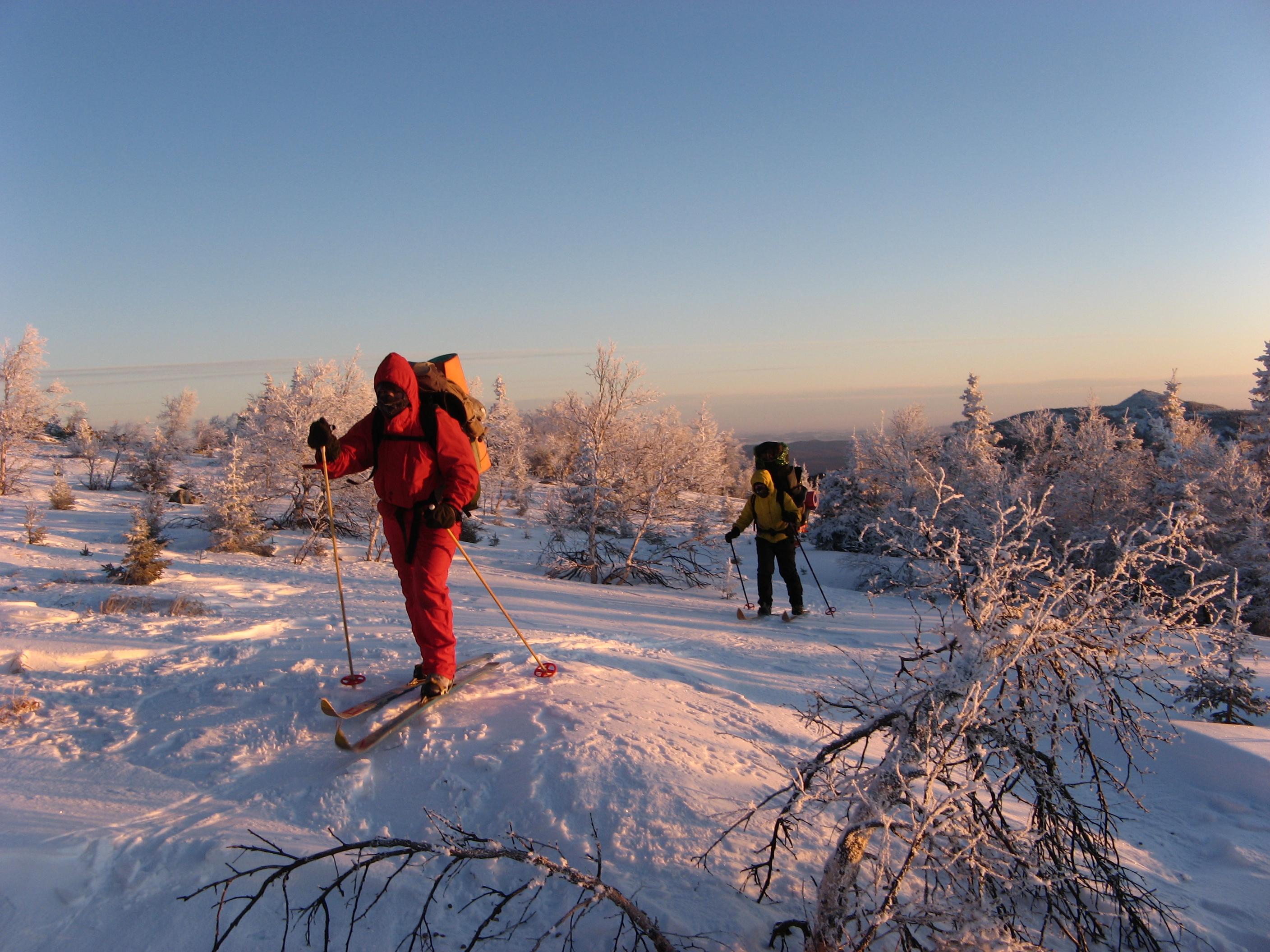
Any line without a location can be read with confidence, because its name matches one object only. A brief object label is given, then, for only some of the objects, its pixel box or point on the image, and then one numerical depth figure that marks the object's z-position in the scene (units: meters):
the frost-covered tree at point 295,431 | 14.02
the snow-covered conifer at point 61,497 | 14.38
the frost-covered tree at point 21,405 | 19.22
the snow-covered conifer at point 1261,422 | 20.69
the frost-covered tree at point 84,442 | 26.98
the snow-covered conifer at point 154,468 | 21.12
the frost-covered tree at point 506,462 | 27.94
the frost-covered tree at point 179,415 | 37.41
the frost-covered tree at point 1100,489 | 18.52
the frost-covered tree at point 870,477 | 20.69
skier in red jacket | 3.80
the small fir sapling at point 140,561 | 7.23
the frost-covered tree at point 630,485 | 13.09
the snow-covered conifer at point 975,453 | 18.91
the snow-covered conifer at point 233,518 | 11.43
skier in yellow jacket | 8.18
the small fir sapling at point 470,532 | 17.27
